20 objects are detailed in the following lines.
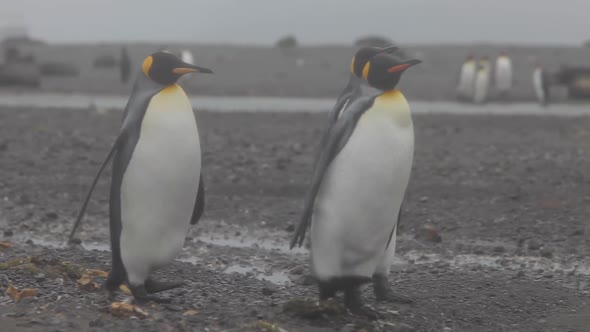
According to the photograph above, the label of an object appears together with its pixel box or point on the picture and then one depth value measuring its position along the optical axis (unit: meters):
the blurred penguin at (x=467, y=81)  41.19
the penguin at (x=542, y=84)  38.94
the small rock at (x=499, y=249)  12.48
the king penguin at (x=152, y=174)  8.52
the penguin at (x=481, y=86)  40.25
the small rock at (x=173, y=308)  8.52
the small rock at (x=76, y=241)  12.33
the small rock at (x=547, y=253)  12.08
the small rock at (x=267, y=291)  9.54
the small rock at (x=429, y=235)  13.10
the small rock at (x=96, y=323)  7.73
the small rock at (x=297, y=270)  10.91
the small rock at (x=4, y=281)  8.85
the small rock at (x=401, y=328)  8.46
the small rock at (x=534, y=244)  12.56
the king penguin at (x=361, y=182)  8.47
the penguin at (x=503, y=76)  43.47
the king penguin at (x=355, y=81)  8.84
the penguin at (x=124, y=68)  49.37
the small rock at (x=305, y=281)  10.20
